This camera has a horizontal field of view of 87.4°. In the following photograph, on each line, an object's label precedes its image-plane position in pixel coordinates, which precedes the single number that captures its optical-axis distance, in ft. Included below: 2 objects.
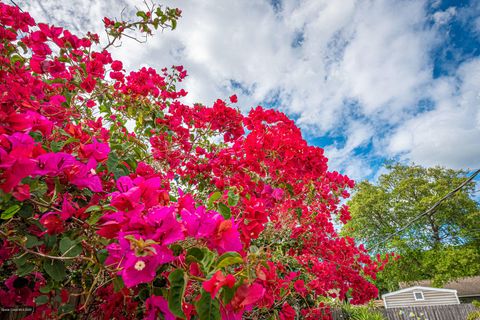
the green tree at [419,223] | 53.47
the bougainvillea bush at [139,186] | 2.14
